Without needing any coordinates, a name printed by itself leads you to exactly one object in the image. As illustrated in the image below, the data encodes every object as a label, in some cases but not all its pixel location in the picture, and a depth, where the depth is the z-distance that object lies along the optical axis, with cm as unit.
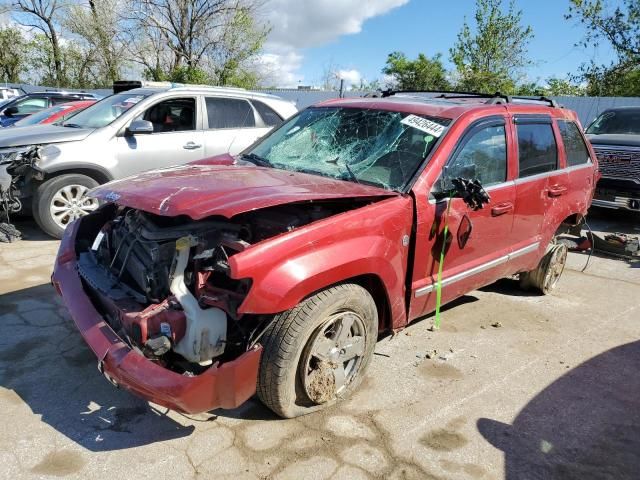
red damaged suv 254
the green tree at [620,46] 2247
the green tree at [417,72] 2767
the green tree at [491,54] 2314
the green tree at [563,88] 2595
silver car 607
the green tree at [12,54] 3769
